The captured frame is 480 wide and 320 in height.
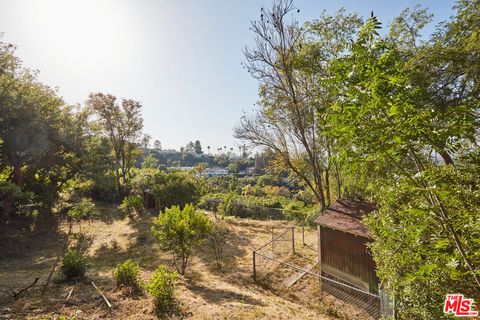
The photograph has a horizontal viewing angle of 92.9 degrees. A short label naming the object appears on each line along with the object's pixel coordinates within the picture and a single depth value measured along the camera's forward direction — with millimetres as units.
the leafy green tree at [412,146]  2391
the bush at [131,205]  20188
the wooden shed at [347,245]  9016
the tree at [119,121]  25422
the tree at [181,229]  9148
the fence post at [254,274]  10289
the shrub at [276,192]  52488
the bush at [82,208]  13552
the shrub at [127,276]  7344
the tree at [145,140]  29586
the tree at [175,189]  19375
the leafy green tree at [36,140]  12586
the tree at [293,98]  12875
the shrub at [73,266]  7941
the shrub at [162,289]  6234
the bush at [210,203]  25191
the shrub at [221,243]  11921
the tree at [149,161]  67388
